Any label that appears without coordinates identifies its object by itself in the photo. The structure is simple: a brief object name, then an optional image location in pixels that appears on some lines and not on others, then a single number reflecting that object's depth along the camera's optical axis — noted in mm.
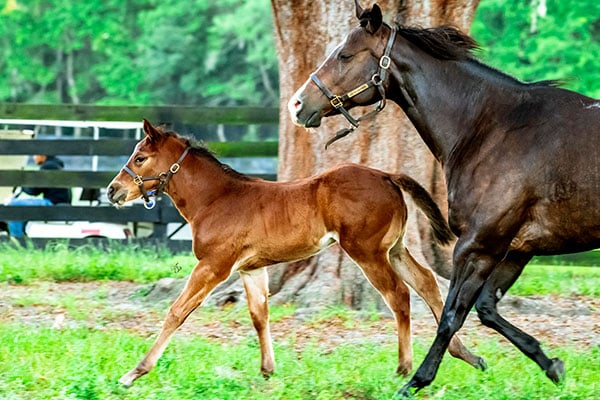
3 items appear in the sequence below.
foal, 15016
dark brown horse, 13250
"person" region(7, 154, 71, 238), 31328
